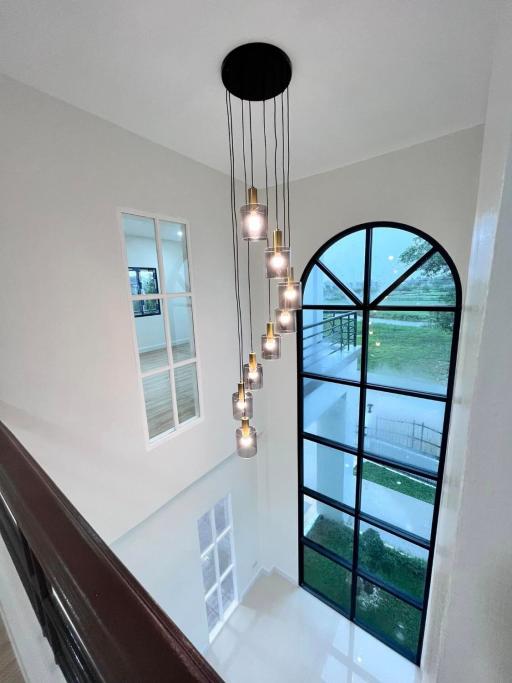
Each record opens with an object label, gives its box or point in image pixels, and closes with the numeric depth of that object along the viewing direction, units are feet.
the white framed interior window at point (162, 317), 7.64
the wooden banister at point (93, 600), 1.19
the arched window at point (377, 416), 8.73
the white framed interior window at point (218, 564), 10.95
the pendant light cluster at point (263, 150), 4.80
